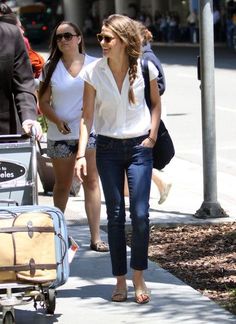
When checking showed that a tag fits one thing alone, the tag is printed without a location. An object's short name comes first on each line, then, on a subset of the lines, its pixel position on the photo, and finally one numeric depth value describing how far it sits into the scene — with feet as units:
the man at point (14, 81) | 35.74
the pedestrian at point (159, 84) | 44.05
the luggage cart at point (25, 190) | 32.42
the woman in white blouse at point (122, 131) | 36.19
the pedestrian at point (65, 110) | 43.56
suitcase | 31.21
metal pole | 52.15
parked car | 375.96
